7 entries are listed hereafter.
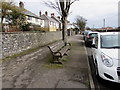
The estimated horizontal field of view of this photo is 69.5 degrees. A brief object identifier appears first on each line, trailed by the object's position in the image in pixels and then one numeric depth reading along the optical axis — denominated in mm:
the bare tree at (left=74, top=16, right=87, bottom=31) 45679
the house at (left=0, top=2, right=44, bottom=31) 22817
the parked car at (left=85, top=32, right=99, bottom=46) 9727
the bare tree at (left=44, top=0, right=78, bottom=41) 8900
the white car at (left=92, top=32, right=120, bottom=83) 2534
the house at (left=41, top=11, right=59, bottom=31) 35087
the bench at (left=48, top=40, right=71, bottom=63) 4299
